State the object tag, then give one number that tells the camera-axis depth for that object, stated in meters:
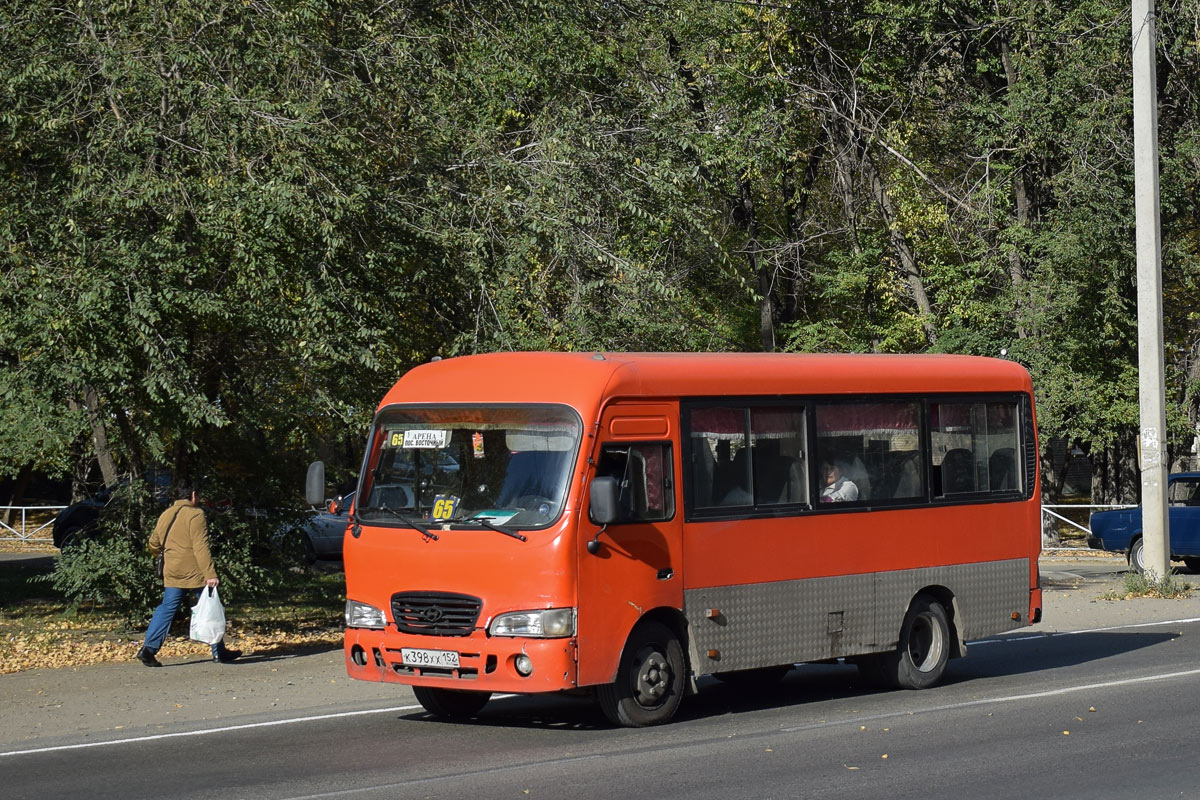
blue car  26.28
